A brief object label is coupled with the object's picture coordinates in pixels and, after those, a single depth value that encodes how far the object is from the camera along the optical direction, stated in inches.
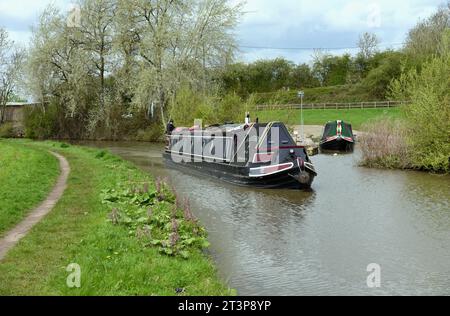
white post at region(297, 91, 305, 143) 1261.1
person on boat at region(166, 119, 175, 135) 1075.2
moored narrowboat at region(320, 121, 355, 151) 1166.3
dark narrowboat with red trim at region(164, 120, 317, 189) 617.9
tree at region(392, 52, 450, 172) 707.4
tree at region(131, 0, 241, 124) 1311.5
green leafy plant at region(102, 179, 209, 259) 303.0
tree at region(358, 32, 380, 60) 2210.9
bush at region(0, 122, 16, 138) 1833.2
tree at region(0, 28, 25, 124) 1821.7
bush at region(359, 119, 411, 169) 788.0
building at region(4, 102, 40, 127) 1983.3
